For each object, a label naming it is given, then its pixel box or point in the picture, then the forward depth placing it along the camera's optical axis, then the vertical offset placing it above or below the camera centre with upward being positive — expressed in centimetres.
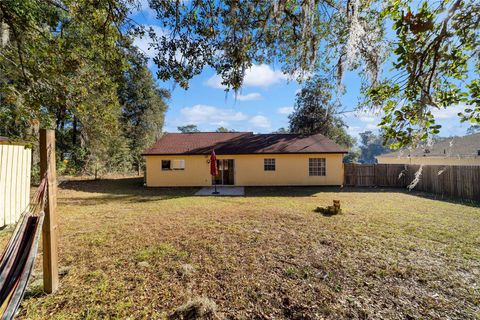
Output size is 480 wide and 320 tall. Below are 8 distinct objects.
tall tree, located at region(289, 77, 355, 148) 2119 +477
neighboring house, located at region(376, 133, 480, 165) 1766 +120
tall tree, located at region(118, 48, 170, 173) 2255 +550
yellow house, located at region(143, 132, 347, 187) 1449 +16
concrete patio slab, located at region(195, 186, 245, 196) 1205 -126
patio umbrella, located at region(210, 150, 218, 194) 1194 +17
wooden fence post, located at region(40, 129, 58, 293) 300 -58
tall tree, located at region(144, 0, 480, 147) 214 +184
